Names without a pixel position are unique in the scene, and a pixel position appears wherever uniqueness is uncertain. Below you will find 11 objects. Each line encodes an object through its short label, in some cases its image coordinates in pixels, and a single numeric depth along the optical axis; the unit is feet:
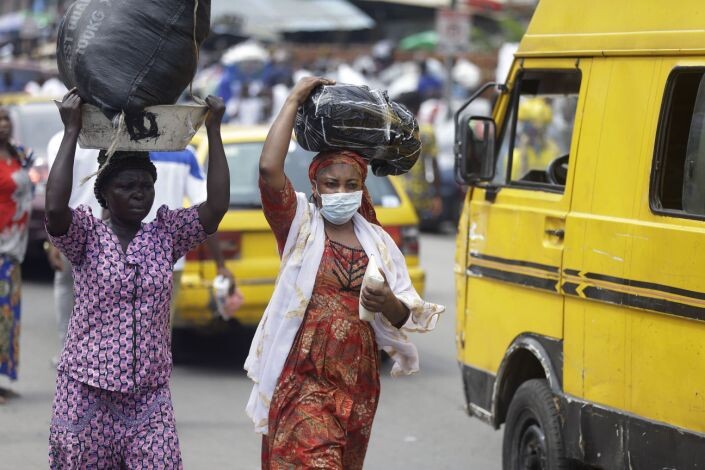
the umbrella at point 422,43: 182.88
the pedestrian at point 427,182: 101.03
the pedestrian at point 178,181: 41.15
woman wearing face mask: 25.14
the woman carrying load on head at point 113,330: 24.38
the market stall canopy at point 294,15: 192.06
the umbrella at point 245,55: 142.20
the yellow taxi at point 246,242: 49.86
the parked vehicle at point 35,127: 75.94
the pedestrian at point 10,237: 47.07
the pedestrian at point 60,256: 41.43
